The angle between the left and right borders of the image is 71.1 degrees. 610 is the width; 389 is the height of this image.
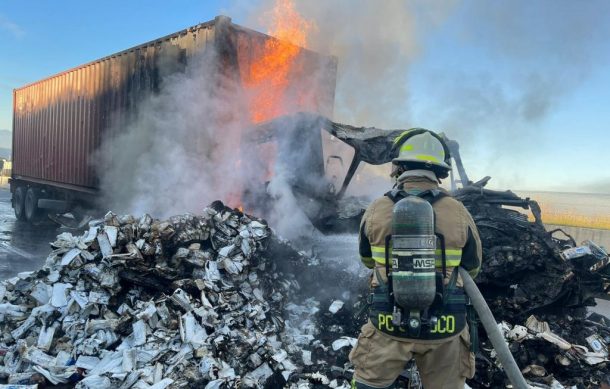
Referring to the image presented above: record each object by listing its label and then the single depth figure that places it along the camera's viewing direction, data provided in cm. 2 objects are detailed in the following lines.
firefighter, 214
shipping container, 719
